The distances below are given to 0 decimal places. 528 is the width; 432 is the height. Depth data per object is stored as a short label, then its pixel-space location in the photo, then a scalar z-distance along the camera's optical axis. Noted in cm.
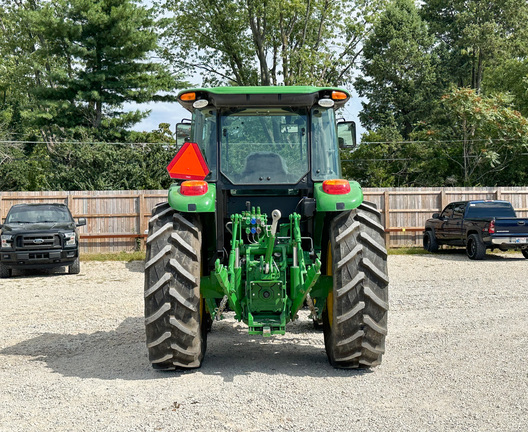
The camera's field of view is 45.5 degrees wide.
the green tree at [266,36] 2969
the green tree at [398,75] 4022
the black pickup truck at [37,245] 1453
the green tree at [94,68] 2916
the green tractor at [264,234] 541
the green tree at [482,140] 2692
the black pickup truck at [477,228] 1692
